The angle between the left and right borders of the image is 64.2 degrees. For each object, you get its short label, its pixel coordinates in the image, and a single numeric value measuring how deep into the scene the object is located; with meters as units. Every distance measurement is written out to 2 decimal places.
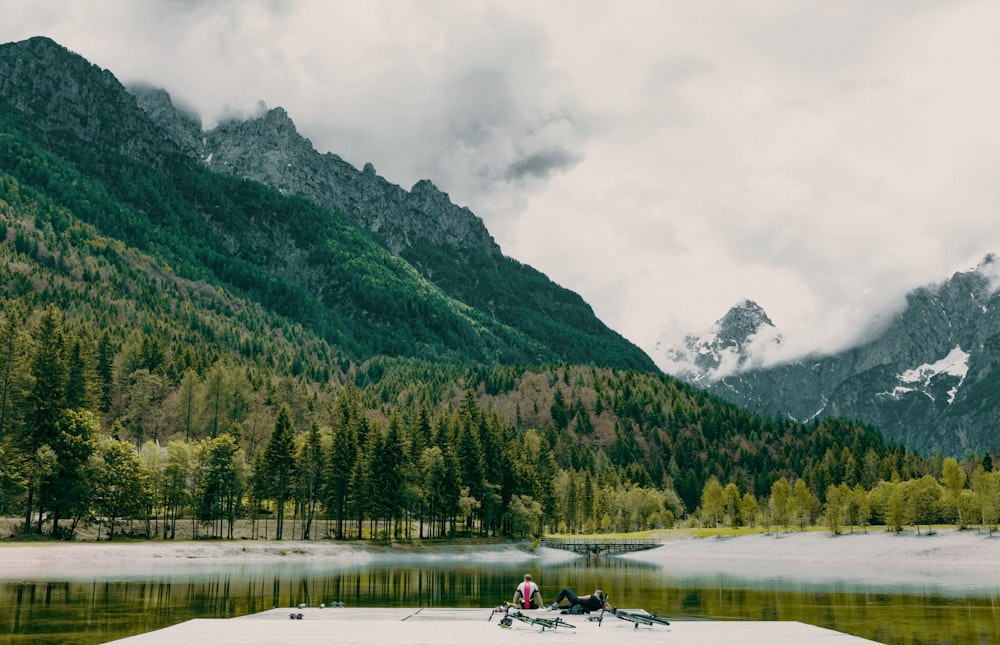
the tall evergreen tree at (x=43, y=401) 106.38
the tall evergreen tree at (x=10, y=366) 111.75
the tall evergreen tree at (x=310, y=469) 133.88
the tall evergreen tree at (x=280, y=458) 130.75
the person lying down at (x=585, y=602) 37.98
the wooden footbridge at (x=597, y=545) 167.62
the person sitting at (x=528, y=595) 39.59
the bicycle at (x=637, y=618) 35.16
